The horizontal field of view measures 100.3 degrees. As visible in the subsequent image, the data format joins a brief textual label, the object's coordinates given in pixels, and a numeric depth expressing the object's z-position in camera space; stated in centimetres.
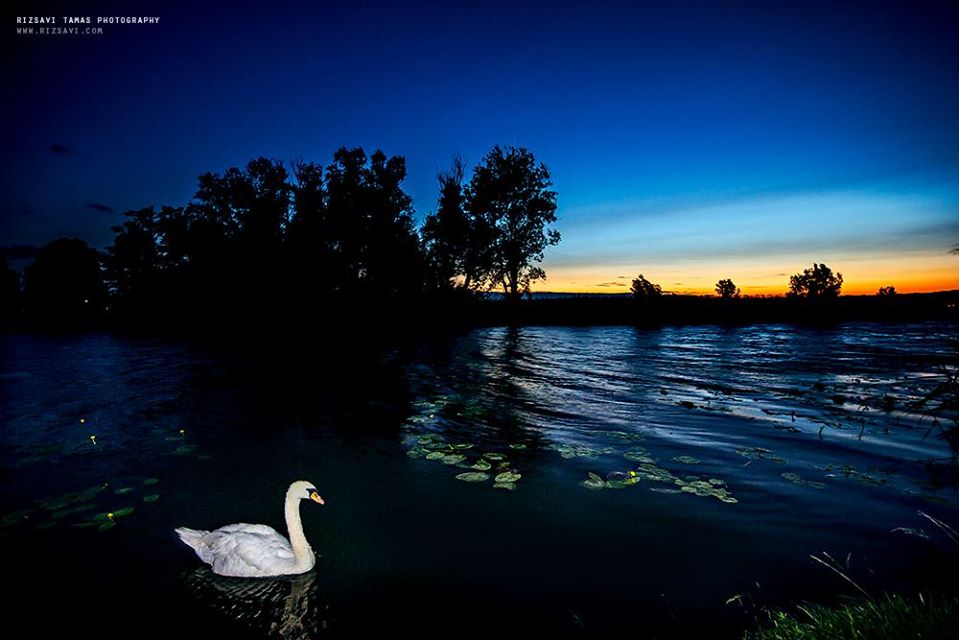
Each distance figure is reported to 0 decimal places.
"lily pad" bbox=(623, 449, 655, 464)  845
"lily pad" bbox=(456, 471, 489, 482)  775
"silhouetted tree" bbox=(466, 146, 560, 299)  5056
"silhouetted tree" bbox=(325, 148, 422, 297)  4494
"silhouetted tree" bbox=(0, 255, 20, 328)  5809
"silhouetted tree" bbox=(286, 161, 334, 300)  4225
